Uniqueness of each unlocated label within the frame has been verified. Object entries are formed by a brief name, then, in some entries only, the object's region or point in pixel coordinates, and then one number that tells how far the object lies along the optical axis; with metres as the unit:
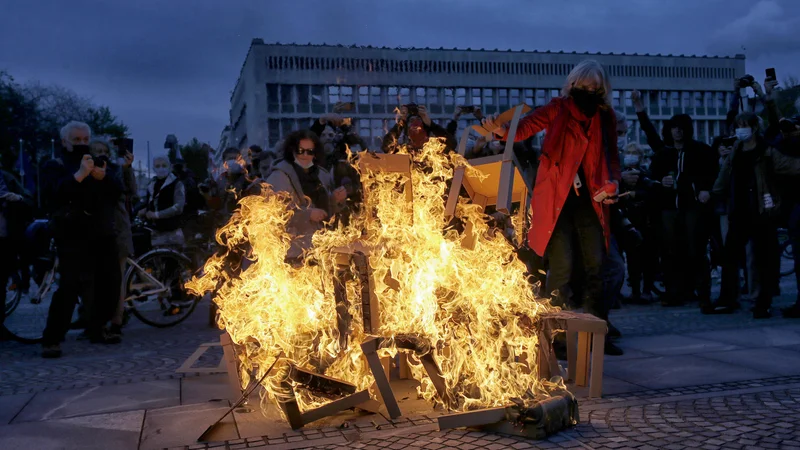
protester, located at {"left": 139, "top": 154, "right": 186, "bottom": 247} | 9.79
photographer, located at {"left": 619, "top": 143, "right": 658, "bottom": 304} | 9.97
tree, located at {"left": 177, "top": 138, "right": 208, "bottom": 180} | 97.35
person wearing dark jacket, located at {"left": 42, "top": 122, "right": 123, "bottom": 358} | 7.29
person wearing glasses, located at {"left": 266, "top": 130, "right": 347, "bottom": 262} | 6.79
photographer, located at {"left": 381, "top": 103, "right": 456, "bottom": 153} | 6.95
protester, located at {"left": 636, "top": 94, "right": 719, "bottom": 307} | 9.28
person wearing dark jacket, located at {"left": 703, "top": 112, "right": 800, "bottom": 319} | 8.30
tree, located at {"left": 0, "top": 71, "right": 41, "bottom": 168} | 57.56
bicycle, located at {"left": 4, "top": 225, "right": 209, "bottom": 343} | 8.71
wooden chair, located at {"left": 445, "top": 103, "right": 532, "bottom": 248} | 5.00
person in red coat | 5.94
